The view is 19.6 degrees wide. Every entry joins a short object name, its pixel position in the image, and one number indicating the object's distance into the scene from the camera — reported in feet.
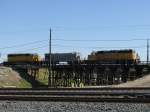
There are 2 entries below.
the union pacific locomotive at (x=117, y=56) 232.37
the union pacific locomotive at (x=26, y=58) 271.28
